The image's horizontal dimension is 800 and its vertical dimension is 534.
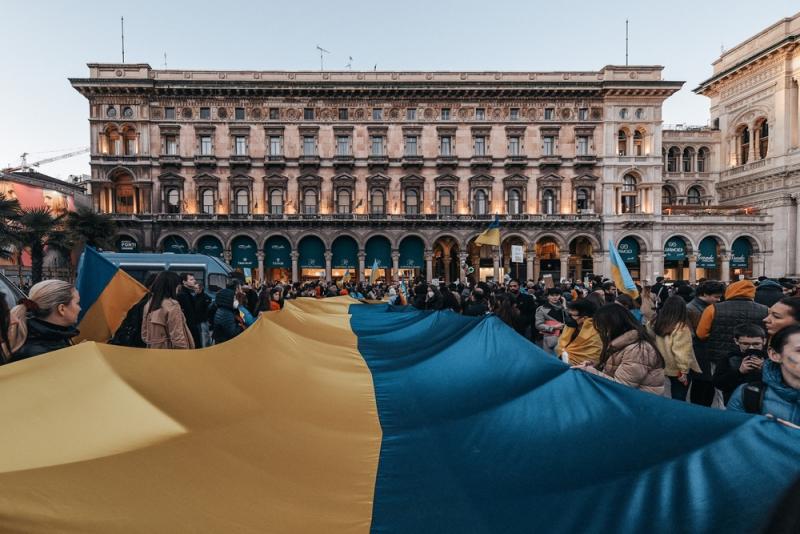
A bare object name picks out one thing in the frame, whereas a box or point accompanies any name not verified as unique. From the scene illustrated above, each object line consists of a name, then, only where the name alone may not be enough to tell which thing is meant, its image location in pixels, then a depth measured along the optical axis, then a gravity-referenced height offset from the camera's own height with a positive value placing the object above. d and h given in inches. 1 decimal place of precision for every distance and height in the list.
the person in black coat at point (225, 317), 315.6 -41.9
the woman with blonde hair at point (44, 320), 126.0 -17.4
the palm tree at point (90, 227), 1032.5 +87.9
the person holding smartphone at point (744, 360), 159.3 -41.1
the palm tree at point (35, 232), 821.2 +60.5
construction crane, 4765.3 +1210.6
